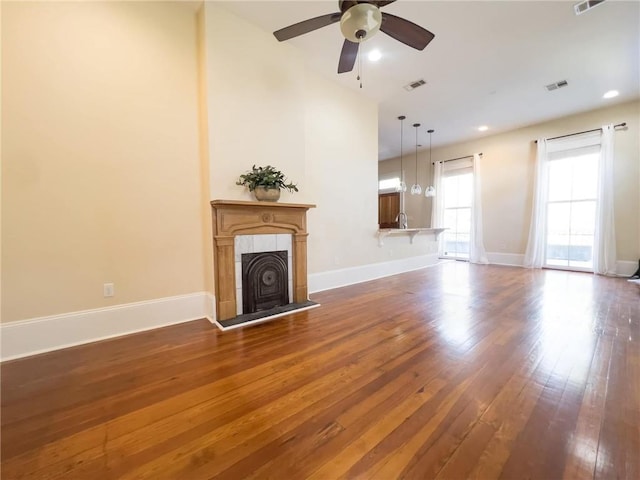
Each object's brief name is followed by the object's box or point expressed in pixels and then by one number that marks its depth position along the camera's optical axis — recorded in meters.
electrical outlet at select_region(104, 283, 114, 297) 2.47
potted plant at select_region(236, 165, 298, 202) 3.01
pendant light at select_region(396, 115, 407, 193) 5.52
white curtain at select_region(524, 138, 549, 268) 5.68
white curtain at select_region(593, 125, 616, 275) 4.89
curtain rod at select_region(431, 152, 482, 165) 6.85
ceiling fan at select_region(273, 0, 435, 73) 1.91
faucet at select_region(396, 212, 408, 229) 5.93
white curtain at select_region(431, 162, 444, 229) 7.36
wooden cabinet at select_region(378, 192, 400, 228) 8.20
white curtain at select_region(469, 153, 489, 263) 6.64
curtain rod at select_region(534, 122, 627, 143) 4.80
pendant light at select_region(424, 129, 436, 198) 5.87
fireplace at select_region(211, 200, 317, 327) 2.82
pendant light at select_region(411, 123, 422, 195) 5.68
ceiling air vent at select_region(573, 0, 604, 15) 2.64
